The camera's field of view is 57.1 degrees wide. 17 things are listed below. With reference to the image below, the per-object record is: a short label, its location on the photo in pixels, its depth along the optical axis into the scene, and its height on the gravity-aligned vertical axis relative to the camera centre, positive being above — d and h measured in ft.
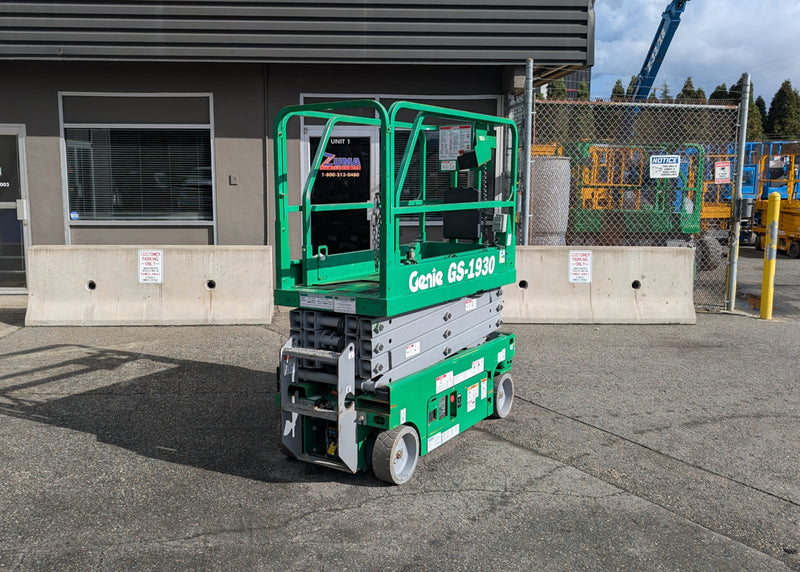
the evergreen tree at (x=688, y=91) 124.47 +18.24
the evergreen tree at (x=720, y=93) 127.54 +18.04
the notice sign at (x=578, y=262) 30.68 -2.70
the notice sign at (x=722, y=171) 32.48 +1.13
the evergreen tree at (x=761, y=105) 141.71 +17.59
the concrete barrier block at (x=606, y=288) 30.53 -3.81
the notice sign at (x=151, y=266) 29.60 -2.77
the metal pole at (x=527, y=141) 30.48 +2.30
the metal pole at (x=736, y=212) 31.58 -0.65
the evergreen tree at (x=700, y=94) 120.06 +17.24
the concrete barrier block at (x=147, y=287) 29.45 -3.61
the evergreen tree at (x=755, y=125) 120.94 +11.97
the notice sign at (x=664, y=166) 32.22 +1.35
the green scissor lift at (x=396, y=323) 14.79 -2.75
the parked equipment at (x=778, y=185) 58.85 +1.06
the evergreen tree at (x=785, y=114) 122.42 +14.19
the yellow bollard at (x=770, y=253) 30.91 -2.39
